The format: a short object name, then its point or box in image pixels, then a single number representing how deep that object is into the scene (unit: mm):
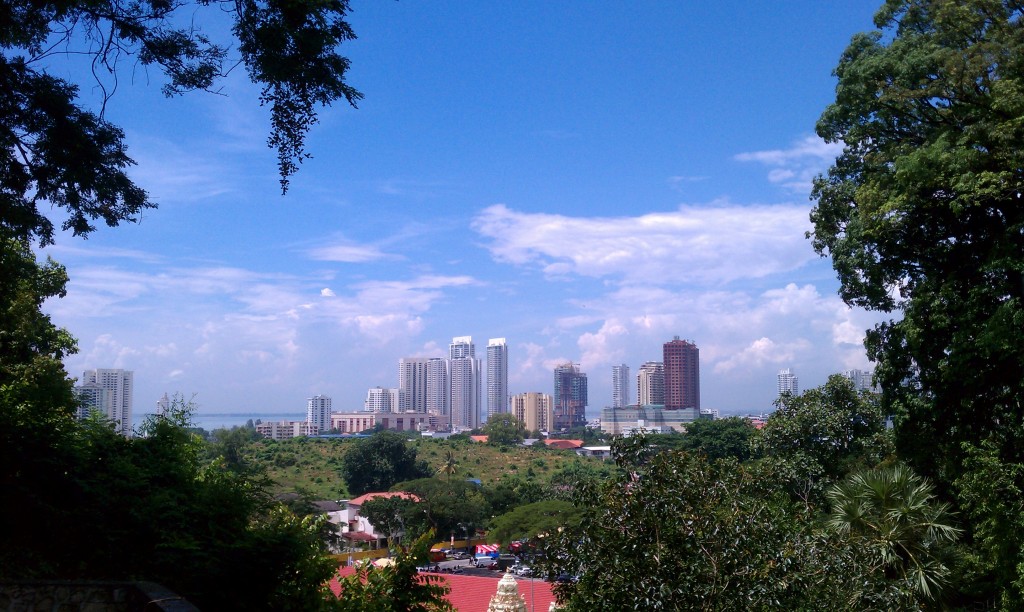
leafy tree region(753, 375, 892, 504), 18984
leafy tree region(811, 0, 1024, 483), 9359
